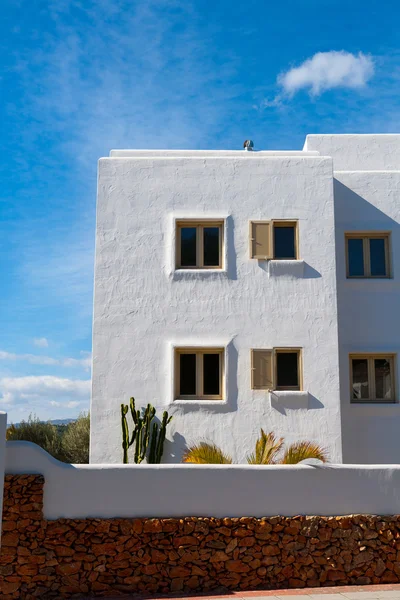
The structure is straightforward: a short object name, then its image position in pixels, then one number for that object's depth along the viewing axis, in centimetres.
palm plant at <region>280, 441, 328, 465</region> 1330
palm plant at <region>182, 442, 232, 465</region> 1324
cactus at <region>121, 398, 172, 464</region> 1459
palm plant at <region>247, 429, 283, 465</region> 1322
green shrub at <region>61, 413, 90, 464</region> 2020
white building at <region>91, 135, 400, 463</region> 1510
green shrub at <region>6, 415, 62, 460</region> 2053
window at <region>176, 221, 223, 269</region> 1600
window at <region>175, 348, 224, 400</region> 1534
